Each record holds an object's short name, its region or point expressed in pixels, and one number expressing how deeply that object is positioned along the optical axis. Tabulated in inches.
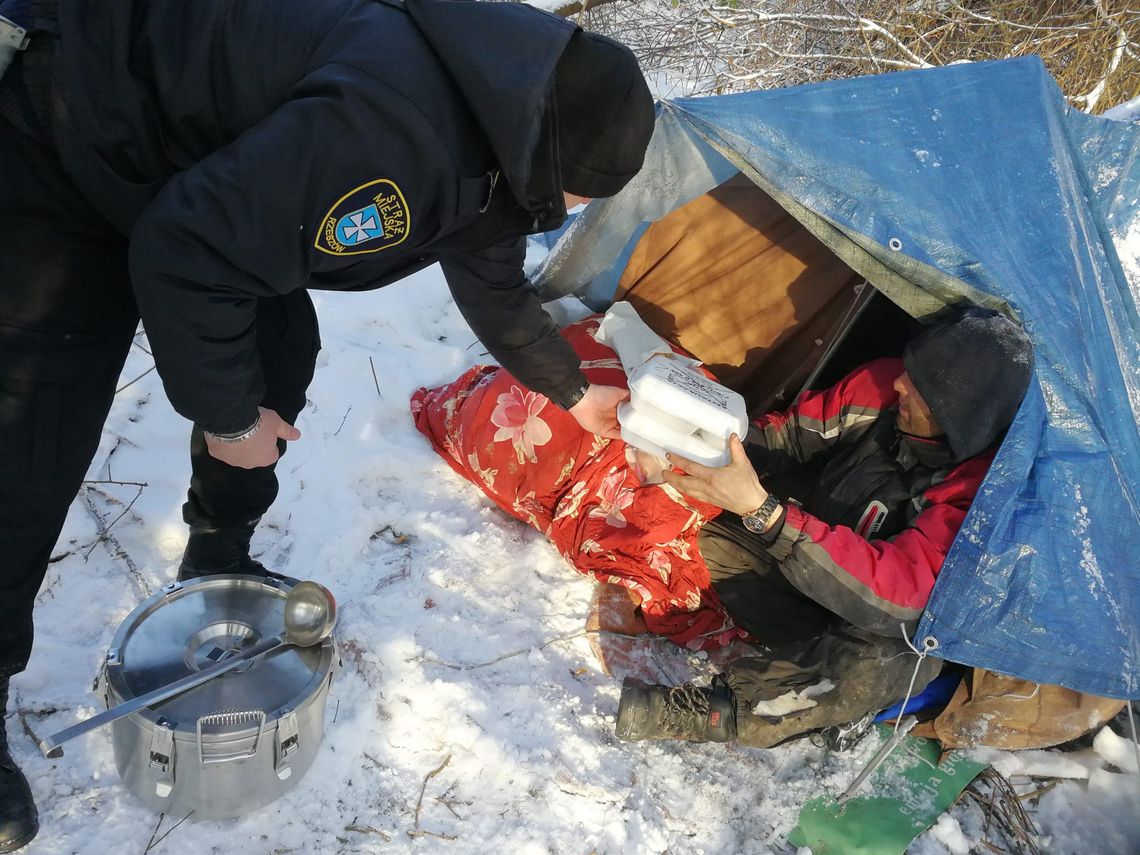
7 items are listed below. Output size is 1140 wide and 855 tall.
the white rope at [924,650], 72.3
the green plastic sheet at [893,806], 72.8
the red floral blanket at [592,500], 88.3
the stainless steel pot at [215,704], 52.1
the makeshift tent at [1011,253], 71.1
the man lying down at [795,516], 73.7
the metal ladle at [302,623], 54.0
